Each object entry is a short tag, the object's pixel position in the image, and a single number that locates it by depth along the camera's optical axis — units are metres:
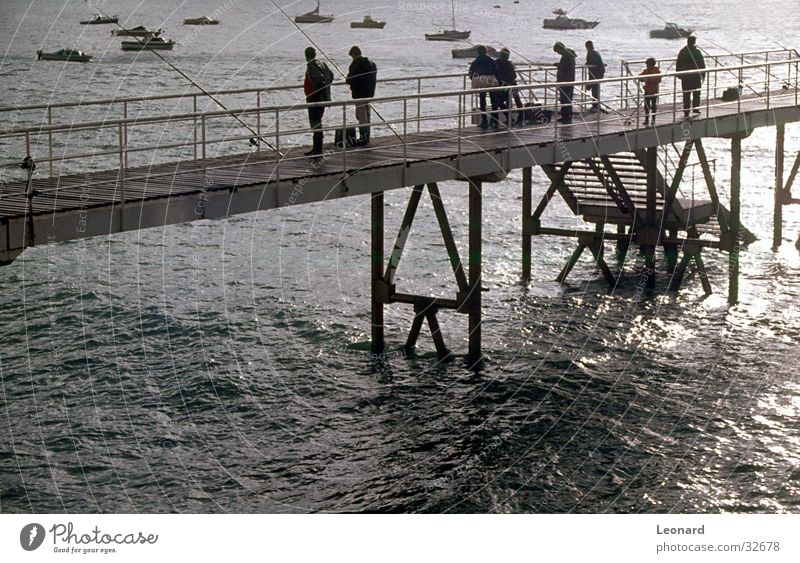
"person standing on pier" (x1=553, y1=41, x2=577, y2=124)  32.50
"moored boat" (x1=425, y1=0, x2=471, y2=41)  161.14
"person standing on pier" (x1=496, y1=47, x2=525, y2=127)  31.50
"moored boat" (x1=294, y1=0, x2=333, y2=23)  186.75
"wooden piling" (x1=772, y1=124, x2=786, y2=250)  42.75
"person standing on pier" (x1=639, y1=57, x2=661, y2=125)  34.53
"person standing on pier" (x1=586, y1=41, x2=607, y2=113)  34.69
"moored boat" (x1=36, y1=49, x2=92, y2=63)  133.62
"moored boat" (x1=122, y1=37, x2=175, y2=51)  140.38
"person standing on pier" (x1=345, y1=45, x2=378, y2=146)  26.95
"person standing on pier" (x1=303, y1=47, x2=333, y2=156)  26.30
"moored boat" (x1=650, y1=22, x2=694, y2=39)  187.10
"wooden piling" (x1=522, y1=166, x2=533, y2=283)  38.09
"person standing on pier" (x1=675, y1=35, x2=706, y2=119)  34.59
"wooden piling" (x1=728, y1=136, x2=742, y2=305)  36.06
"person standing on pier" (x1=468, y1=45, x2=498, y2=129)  31.02
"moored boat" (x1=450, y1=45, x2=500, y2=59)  144.41
